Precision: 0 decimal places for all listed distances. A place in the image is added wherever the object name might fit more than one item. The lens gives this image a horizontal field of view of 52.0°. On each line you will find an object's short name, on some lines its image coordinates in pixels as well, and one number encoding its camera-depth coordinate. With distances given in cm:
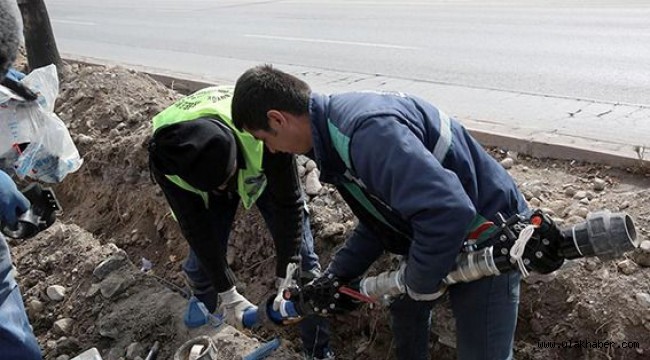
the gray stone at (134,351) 353
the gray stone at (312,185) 414
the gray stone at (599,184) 377
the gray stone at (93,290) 395
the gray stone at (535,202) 365
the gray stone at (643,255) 311
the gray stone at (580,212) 345
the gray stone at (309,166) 430
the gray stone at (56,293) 404
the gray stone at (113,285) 393
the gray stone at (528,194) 373
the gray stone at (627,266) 311
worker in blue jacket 194
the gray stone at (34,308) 399
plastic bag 338
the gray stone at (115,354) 356
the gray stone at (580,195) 368
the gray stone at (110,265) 406
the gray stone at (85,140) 538
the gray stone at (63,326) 380
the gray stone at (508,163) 417
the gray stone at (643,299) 297
